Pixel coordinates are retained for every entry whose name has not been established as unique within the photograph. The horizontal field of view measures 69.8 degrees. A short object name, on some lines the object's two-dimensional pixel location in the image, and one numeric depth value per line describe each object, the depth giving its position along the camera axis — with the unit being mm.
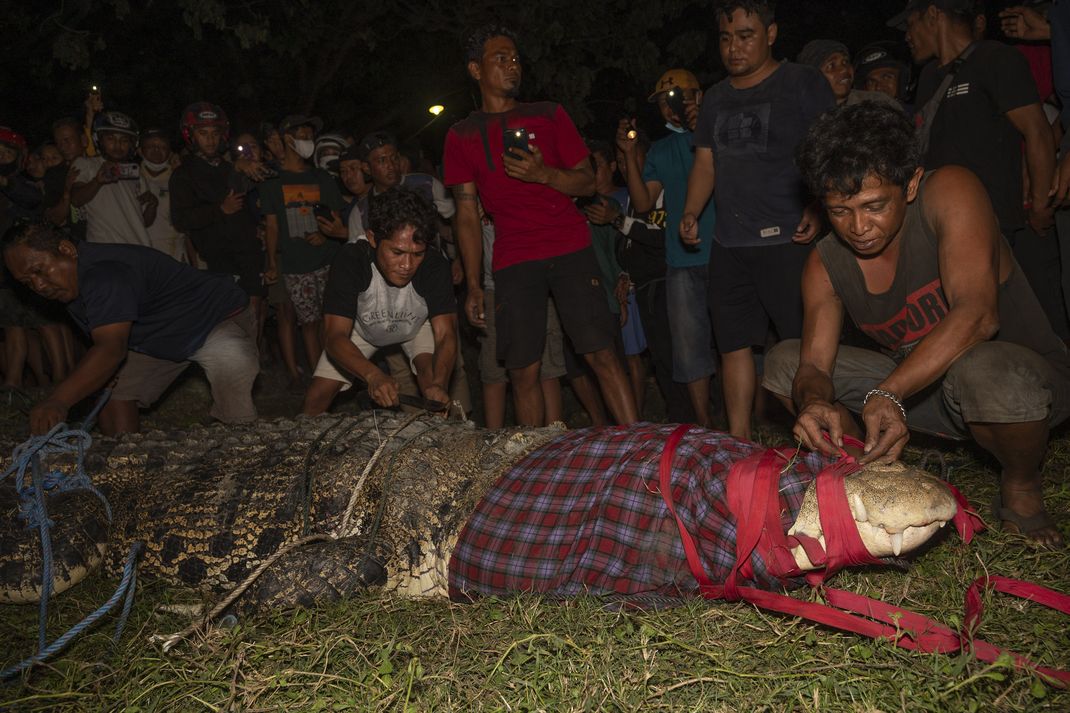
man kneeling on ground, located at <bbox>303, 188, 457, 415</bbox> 3773
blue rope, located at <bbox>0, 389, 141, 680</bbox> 2346
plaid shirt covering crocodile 2062
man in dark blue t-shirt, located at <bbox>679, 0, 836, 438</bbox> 3551
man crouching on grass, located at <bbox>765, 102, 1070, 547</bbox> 2457
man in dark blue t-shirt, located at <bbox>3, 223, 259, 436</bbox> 3668
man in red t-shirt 3986
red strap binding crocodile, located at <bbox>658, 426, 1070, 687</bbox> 1896
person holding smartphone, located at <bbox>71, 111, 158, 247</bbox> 5484
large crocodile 2141
